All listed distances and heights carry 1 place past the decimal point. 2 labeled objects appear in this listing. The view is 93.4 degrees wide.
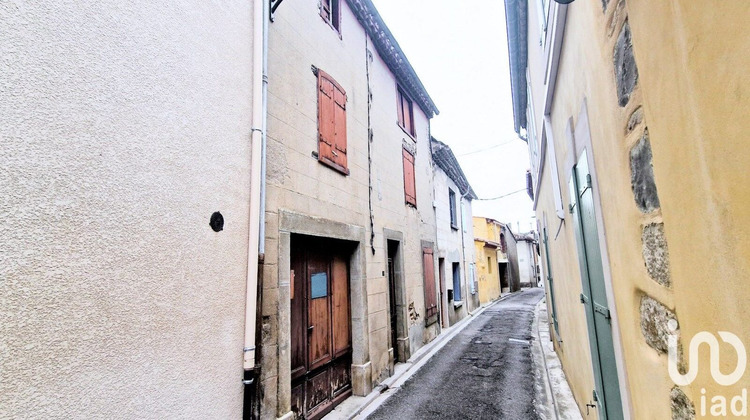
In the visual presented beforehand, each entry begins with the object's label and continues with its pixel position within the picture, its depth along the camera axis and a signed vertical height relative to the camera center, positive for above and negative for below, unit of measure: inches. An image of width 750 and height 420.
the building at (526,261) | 1278.3 +10.9
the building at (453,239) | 448.1 +41.3
